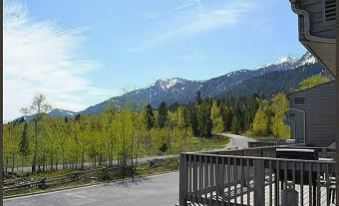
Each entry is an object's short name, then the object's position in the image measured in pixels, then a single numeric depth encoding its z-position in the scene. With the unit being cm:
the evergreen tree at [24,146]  2584
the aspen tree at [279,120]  4750
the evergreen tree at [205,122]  6544
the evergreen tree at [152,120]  4995
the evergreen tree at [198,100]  8414
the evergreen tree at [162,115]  5623
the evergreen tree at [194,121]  6372
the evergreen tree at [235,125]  7438
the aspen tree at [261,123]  5953
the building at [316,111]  1953
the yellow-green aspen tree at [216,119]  7244
